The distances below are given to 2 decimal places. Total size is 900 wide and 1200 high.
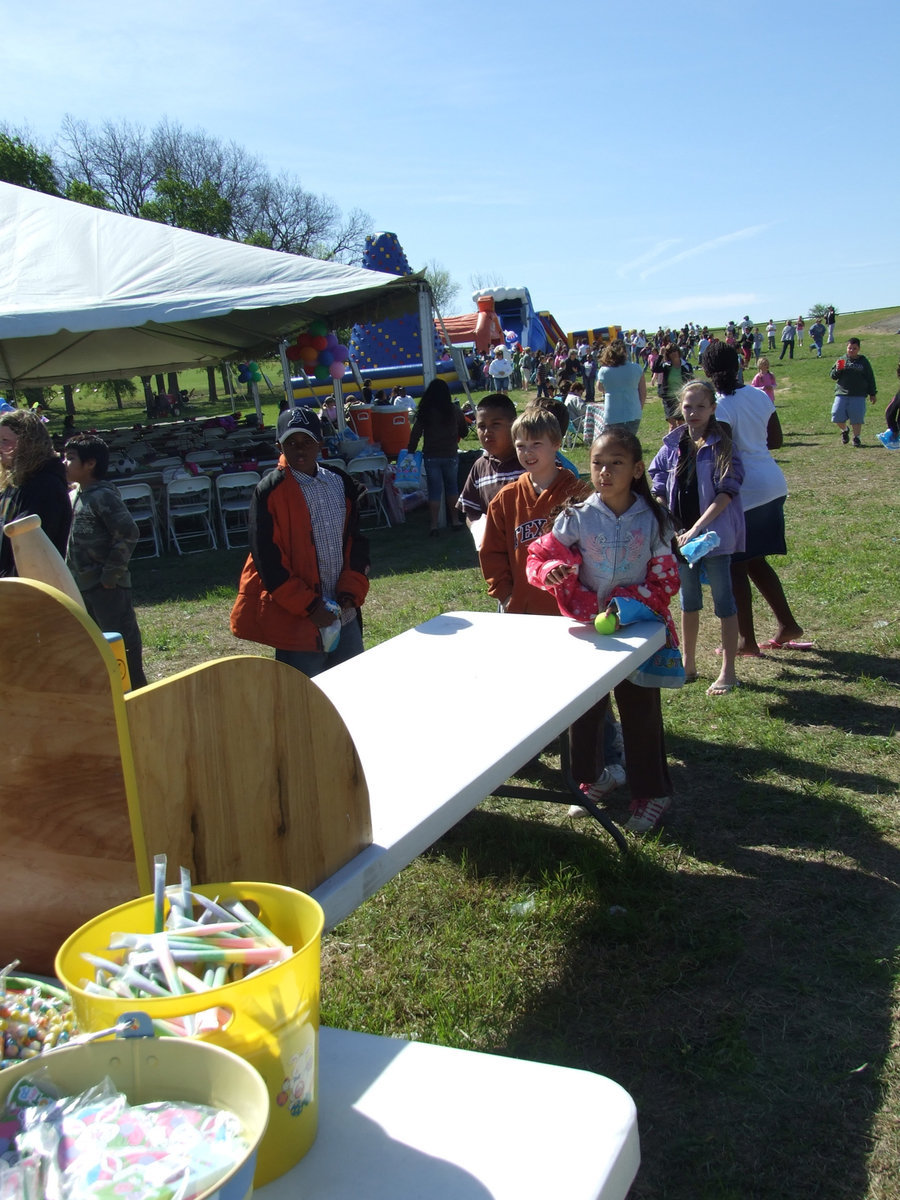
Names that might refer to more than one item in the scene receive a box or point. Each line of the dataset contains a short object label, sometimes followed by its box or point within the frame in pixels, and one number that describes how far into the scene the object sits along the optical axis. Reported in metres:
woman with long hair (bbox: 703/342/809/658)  5.42
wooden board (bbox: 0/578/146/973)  1.37
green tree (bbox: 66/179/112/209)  33.60
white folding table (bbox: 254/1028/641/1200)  1.17
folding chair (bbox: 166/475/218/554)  11.26
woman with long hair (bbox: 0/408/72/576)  4.50
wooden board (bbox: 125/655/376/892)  1.46
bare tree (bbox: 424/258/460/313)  74.25
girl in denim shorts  5.03
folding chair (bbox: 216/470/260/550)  11.38
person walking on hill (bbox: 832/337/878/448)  14.80
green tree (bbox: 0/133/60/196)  31.02
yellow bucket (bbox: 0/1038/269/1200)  0.98
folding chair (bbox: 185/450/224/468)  13.22
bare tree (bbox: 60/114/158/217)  46.88
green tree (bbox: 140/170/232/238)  38.97
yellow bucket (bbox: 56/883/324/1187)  1.06
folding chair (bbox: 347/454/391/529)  11.81
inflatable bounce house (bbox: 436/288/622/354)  33.09
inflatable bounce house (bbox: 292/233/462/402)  26.00
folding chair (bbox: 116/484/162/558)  10.96
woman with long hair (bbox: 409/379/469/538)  10.33
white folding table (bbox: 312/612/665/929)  2.07
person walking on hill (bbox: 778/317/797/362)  42.22
